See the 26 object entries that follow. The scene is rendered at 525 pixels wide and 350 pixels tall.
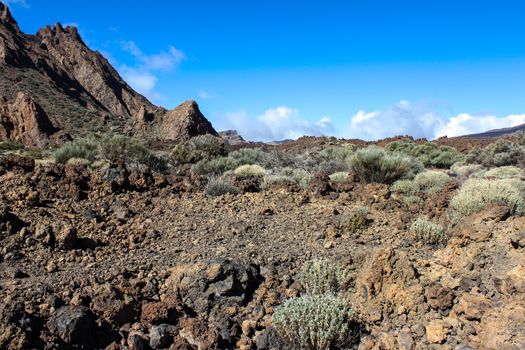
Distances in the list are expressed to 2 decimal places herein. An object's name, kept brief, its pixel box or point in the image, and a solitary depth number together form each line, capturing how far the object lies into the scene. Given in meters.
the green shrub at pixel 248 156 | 16.34
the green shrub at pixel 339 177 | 11.86
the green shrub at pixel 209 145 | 18.95
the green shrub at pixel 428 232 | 6.36
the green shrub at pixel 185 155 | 17.16
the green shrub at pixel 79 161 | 12.87
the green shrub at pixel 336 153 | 19.55
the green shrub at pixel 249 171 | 12.19
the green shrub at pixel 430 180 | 11.31
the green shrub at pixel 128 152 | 15.48
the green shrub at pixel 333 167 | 15.01
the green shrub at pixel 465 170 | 16.92
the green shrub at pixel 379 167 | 12.05
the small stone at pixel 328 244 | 6.41
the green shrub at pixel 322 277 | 5.18
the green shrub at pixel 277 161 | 16.89
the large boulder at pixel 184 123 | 34.91
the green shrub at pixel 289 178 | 10.11
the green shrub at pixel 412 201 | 8.49
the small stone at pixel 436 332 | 4.26
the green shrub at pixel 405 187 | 10.16
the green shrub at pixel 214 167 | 14.15
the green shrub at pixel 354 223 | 7.02
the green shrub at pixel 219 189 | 8.95
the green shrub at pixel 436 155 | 21.34
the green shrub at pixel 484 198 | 7.21
